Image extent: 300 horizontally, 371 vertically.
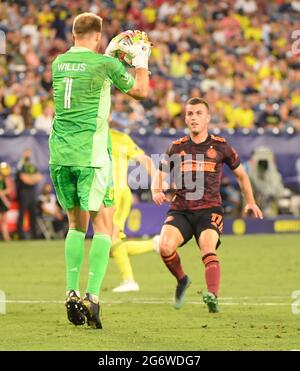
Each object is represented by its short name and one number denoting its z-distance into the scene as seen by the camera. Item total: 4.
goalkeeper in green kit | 17.87
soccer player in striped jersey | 21.58
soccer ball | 18.33
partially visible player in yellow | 25.73
